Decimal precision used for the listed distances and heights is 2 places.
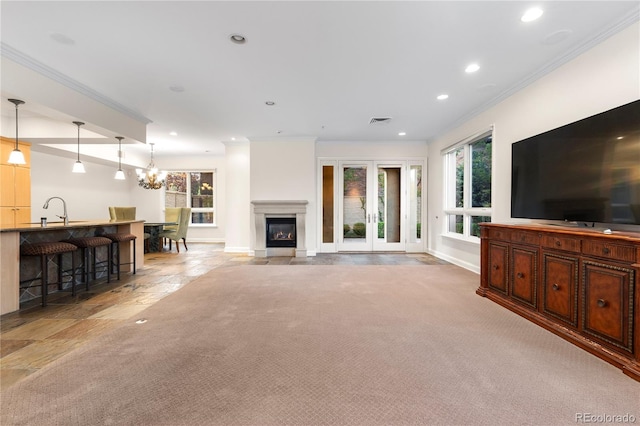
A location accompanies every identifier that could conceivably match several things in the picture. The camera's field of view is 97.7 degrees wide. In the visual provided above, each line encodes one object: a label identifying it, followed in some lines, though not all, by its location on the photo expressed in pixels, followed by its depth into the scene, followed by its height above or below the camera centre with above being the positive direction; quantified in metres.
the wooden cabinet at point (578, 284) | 1.89 -0.62
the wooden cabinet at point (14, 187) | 5.07 +0.46
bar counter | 3.05 -0.36
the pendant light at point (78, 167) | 4.47 +0.70
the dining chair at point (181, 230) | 7.48 -0.52
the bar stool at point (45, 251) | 3.24 -0.47
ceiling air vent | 5.30 +1.76
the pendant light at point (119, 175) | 5.43 +0.71
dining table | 7.50 -0.70
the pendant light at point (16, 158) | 3.53 +0.69
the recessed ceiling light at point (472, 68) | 3.29 +1.71
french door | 7.19 +0.15
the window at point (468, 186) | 4.73 +0.48
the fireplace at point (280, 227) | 6.62 -0.40
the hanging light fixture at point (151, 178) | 7.52 +0.90
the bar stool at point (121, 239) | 4.45 -0.45
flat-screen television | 2.15 +0.36
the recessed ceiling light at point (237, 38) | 2.73 +1.71
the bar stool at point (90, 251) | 3.88 -0.60
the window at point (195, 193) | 9.44 +0.62
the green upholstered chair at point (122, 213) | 7.08 -0.05
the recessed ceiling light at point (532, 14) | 2.33 +1.67
